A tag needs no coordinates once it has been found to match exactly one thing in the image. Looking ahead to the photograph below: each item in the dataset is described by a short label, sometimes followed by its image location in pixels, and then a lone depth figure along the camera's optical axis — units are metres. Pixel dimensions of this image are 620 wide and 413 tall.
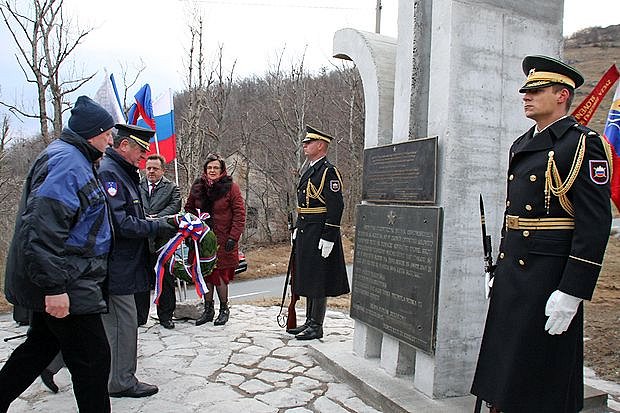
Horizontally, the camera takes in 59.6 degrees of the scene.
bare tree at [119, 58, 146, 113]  18.71
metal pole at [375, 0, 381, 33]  17.20
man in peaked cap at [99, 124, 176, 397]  3.87
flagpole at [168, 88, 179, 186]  7.95
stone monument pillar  3.44
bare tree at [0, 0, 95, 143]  12.79
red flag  5.43
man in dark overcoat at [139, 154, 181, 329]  5.82
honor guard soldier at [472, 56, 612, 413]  2.48
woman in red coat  6.06
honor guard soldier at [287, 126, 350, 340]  5.20
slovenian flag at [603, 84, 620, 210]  5.85
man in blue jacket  2.76
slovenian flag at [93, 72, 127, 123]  5.29
